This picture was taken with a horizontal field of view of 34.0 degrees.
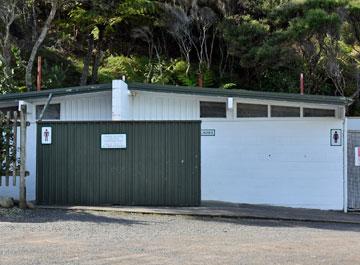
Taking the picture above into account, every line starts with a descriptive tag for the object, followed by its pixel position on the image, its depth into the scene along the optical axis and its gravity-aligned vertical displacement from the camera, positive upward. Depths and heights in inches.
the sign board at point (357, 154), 609.3 -9.1
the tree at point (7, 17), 873.5 +191.2
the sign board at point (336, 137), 593.1 +8.2
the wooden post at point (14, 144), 521.3 -0.6
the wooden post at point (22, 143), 519.2 +0.8
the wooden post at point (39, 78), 795.7 +89.3
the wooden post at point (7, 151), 523.8 -6.4
